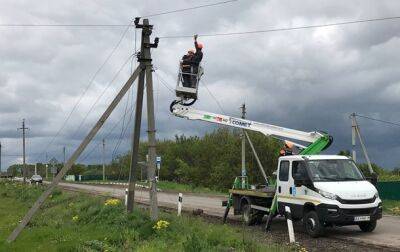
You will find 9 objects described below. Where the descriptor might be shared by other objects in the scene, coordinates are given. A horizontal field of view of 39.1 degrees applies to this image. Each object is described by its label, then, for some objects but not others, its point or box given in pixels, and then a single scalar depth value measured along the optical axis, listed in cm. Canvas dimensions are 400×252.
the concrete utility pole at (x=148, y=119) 1780
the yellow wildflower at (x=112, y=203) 2180
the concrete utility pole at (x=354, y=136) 3259
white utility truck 1447
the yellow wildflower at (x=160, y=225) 1478
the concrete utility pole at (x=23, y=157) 8085
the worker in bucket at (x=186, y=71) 1898
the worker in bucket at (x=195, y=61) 1902
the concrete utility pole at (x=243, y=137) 4035
